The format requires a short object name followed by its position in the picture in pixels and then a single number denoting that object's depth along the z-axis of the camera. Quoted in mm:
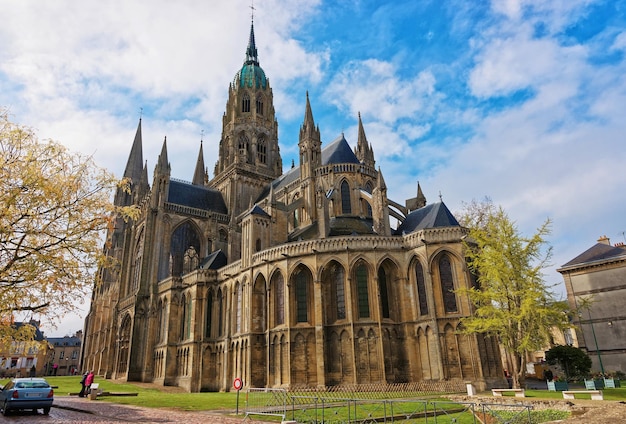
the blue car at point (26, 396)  13727
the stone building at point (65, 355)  83000
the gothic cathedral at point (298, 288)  26516
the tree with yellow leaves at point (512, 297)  21688
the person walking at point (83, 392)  23978
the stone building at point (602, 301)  35750
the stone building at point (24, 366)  66812
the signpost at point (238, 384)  14336
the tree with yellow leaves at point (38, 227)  9859
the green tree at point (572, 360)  28875
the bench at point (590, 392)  15859
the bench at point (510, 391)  17641
